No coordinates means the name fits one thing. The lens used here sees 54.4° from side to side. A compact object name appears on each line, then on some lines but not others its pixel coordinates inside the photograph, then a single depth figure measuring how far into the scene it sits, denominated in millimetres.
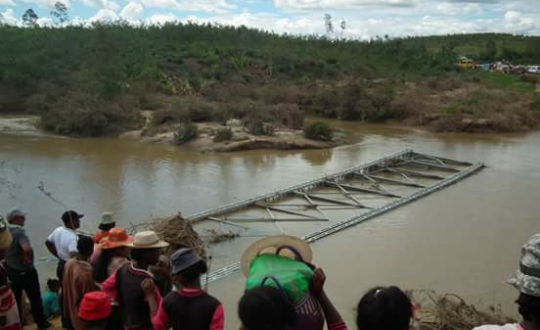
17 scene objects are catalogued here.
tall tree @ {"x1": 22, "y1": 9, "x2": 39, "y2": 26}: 47641
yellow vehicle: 47447
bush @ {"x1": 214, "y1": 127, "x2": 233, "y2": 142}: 16688
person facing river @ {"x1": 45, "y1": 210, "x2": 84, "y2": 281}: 4512
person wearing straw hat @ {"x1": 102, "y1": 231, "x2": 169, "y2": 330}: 3172
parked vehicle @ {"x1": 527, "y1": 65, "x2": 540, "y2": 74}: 45119
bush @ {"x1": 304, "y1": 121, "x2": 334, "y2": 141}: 18000
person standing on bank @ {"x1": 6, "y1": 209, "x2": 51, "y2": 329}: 4363
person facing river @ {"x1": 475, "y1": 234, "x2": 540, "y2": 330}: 1972
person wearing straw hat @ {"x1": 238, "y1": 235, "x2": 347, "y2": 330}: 2195
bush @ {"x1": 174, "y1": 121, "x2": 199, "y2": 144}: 17141
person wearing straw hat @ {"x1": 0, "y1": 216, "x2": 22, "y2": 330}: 3623
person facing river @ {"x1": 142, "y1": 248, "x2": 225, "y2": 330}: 2715
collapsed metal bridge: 8641
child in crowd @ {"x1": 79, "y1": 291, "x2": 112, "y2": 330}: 2916
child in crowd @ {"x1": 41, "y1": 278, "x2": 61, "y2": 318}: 4898
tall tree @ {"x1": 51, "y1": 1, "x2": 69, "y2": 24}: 47719
